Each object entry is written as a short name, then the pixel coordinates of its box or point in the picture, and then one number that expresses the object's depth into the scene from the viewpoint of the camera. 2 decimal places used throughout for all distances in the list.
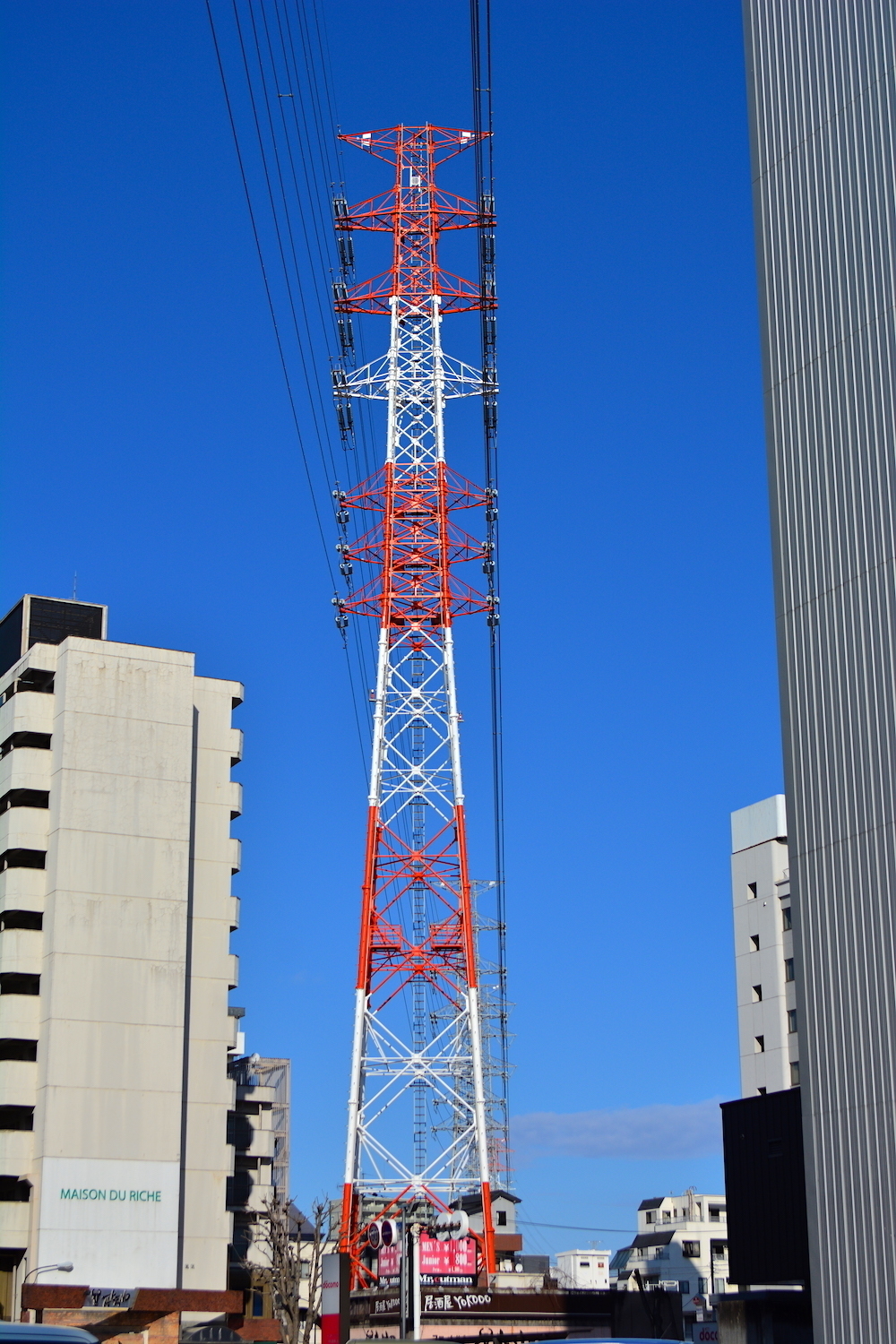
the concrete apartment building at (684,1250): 130.75
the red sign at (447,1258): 49.75
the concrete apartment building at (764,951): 85.38
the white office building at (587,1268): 152.75
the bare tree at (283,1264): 67.19
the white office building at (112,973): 73.06
